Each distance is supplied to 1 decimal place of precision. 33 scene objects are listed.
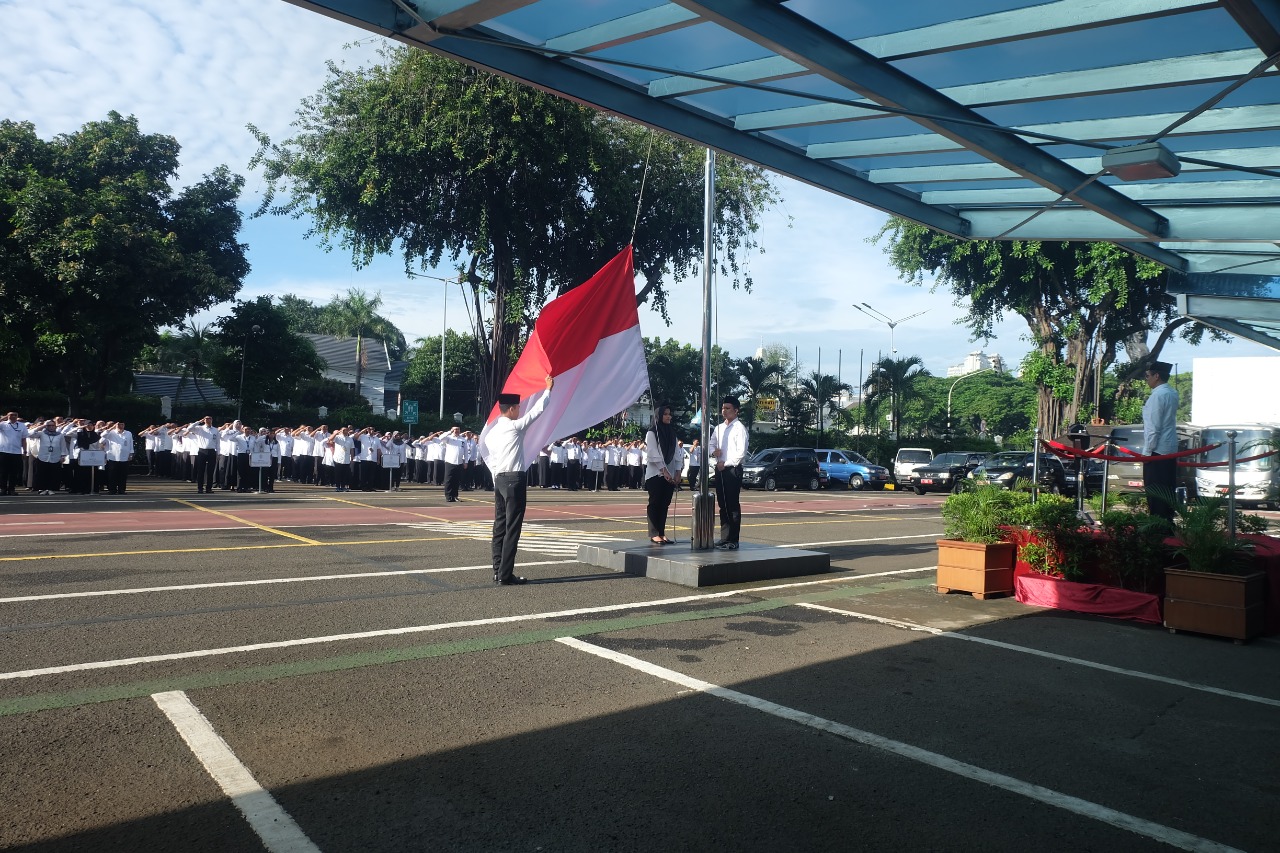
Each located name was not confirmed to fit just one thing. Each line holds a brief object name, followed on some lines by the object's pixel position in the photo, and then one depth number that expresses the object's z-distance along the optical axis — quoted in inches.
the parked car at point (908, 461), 1444.4
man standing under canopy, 390.6
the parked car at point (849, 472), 1515.7
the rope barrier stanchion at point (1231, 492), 316.5
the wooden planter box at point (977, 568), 365.4
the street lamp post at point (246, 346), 1318.9
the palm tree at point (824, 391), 2030.0
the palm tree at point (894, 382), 2060.8
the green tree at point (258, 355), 1334.9
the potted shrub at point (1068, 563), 336.8
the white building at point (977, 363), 4056.8
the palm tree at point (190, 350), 1684.3
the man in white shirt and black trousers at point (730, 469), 443.2
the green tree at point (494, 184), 1127.0
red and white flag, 392.8
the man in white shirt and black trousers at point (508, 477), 365.1
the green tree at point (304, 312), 3828.7
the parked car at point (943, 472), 1337.4
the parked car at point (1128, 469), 938.7
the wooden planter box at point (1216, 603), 295.7
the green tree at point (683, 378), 2454.5
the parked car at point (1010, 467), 1063.2
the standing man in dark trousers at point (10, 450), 800.5
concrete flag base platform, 378.3
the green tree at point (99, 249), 1058.1
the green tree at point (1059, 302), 1310.3
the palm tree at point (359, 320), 3070.9
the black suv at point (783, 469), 1396.4
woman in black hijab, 442.0
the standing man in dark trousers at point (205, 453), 882.8
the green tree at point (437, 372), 2758.4
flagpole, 405.7
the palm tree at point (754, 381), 2041.1
